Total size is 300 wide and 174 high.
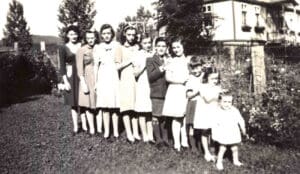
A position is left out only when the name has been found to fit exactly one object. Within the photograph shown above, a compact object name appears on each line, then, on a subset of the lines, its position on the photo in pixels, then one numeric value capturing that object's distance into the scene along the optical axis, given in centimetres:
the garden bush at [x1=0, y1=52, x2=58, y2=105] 1172
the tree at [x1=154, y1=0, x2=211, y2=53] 2428
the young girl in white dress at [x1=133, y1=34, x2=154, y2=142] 578
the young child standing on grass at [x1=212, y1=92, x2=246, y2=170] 492
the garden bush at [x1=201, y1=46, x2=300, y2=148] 581
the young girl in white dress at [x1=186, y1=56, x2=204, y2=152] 539
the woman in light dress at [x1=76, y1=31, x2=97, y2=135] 609
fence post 667
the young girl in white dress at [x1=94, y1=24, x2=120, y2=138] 593
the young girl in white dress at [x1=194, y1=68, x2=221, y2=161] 518
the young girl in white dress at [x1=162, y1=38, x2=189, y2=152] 543
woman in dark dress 618
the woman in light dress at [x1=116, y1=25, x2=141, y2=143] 588
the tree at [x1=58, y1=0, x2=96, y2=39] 3167
